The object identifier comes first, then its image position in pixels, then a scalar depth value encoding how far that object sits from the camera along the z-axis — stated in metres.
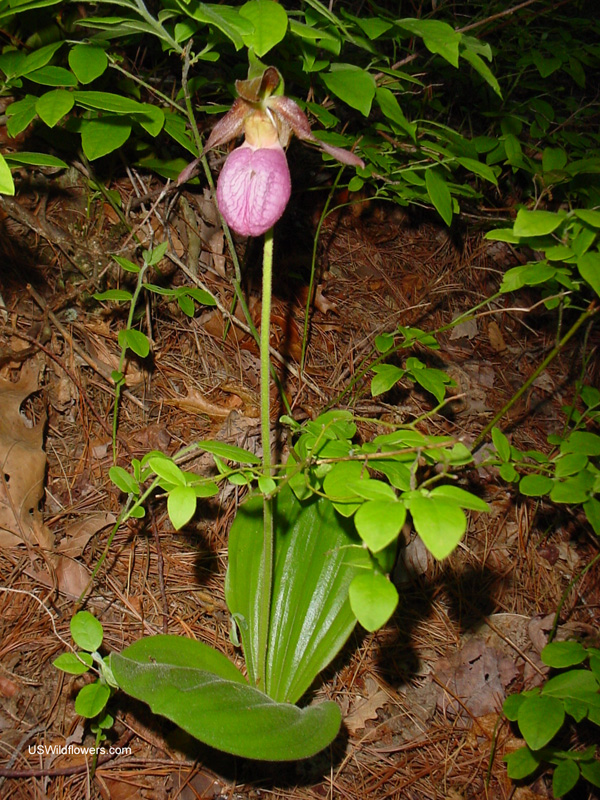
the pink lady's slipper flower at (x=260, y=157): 0.53
